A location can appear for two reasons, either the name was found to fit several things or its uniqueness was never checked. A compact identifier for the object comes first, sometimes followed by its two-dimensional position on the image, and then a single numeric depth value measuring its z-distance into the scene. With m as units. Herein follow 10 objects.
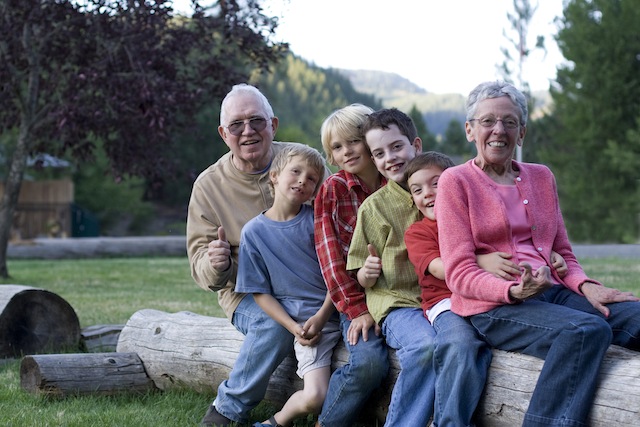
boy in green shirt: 3.96
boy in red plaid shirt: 3.99
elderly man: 4.57
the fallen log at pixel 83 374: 5.19
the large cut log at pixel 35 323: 6.43
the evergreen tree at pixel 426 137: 47.38
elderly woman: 3.28
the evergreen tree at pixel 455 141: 49.62
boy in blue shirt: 4.28
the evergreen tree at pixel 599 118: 30.77
